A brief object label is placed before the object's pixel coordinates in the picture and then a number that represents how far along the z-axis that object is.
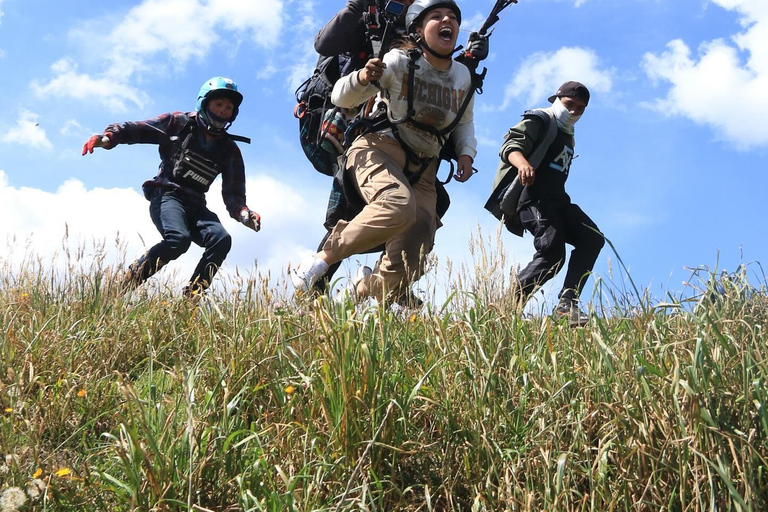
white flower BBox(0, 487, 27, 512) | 2.47
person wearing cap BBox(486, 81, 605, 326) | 6.25
